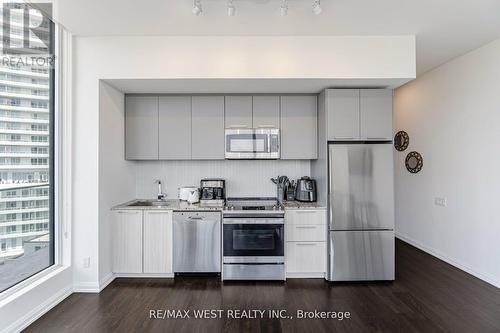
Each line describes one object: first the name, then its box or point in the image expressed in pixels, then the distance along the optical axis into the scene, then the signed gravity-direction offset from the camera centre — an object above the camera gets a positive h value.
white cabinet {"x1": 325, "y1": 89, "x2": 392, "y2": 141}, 3.22 +0.66
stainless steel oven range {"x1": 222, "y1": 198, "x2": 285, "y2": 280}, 3.25 -0.92
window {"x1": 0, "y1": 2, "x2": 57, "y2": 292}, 2.34 +0.11
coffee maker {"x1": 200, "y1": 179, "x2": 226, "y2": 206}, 3.71 -0.31
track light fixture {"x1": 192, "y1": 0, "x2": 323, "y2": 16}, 2.26 +1.40
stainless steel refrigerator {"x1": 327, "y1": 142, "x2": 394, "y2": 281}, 3.21 -0.50
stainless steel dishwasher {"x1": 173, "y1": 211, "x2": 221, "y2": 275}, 3.33 -0.94
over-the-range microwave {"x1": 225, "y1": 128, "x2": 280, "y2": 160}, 3.61 +0.36
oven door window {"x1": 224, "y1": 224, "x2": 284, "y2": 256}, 3.26 -0.87
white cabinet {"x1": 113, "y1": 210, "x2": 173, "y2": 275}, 3.34 -0.96
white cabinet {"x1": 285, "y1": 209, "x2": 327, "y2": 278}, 3.32 -0.93
